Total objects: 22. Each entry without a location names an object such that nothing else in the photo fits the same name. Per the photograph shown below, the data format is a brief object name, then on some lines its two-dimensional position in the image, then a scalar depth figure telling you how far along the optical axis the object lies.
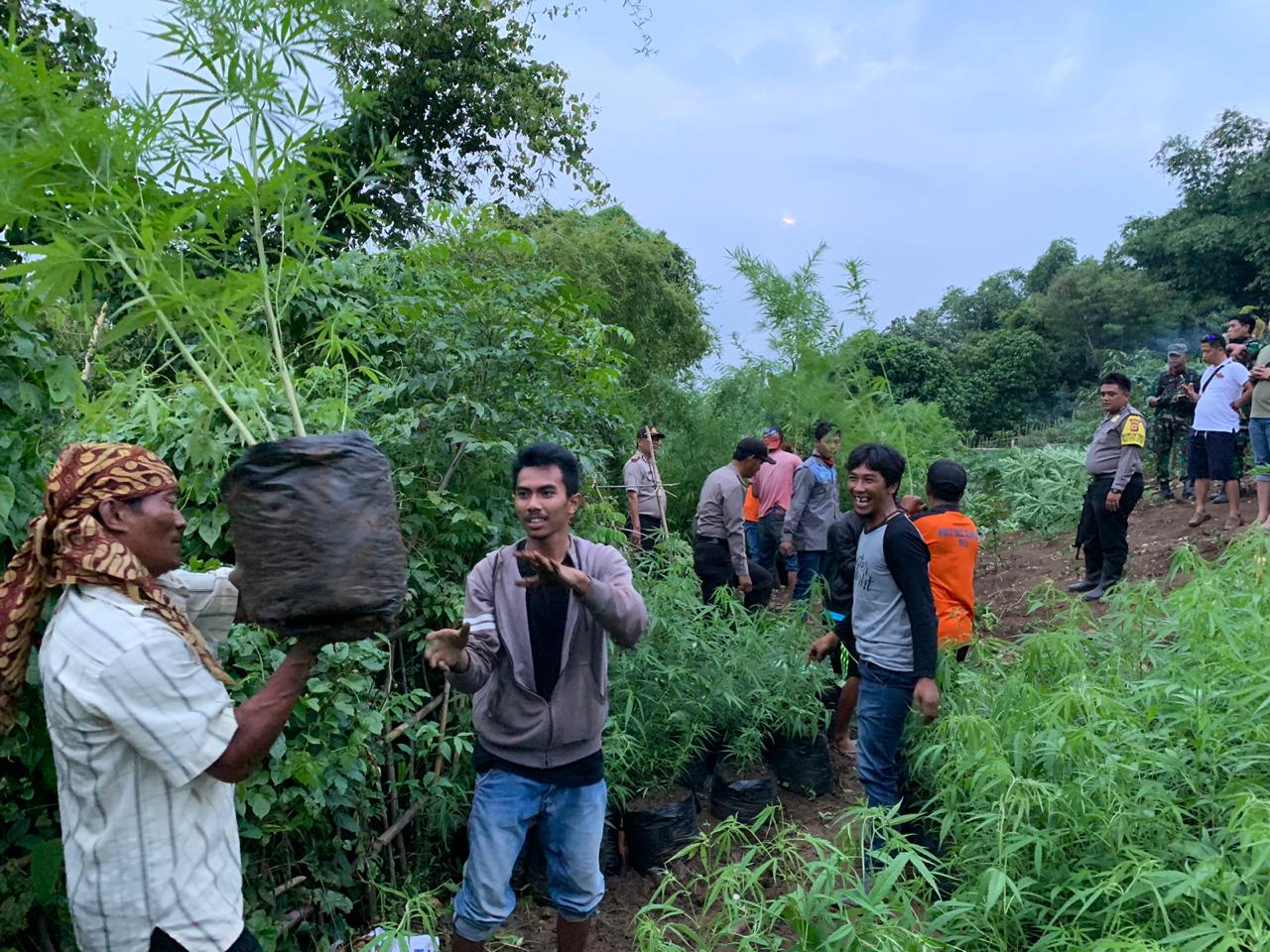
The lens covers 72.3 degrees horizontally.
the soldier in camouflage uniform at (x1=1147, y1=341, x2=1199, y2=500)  9.15
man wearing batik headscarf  1.66
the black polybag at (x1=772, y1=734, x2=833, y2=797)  4.62
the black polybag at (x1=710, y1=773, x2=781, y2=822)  4.29
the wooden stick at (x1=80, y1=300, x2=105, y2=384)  2.83
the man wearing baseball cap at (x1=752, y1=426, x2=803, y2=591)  7.86
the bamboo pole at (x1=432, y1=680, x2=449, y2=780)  3.56
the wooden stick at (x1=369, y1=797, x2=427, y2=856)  3.29
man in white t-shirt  7.25
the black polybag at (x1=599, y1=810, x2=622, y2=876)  3.87
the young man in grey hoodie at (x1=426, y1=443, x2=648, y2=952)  2.66
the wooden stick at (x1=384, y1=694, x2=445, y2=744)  3.39
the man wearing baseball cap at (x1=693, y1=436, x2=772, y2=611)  6.57
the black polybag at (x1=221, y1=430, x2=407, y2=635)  1.73
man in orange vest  4.29
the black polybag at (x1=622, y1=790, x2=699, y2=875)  3.90
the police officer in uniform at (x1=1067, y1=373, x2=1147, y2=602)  6.57
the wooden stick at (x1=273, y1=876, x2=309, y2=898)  2.80
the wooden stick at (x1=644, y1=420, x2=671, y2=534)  8.05
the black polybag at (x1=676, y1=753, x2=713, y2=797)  4.25
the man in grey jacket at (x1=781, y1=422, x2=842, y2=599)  7.12
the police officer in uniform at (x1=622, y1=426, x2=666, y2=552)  8.14
